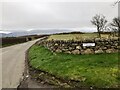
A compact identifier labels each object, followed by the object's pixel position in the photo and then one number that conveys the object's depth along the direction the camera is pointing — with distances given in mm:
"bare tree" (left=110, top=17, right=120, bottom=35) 17865
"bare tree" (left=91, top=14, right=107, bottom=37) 22758
